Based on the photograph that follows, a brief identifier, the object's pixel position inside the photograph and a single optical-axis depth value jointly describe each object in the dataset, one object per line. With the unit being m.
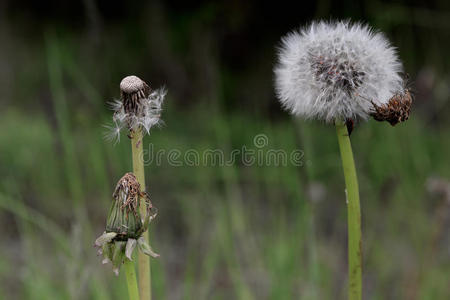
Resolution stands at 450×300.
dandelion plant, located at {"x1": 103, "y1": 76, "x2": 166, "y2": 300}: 0.65
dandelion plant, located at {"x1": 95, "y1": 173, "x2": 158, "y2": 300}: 0.65
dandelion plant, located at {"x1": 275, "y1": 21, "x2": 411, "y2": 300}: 0.67
